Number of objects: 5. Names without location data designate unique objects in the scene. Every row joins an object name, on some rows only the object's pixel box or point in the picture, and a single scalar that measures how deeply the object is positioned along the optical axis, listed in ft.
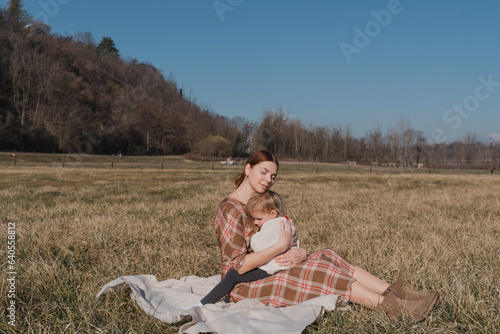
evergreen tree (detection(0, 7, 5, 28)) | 272.76
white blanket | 8.00
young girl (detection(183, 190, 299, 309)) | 9.41
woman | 8.75
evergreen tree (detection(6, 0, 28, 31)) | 272.31
